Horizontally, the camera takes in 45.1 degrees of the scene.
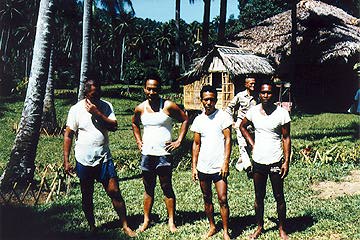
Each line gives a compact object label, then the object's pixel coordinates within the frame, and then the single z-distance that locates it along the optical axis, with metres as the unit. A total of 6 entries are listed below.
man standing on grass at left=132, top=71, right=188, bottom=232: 5.19
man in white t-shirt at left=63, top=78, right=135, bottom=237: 5.07
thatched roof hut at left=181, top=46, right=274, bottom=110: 18.56
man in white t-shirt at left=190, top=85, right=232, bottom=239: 4.88
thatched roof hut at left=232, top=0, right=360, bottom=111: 21.42
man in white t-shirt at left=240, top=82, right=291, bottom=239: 4.88
